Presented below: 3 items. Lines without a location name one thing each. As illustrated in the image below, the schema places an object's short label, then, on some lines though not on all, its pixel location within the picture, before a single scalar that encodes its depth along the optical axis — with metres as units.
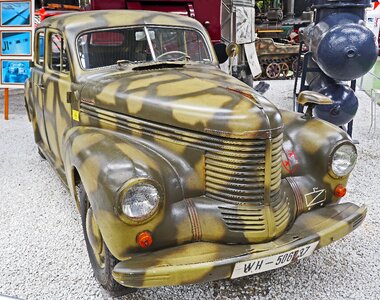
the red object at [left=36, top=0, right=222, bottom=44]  7.50
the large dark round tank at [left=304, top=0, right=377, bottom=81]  4.98
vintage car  2.12
